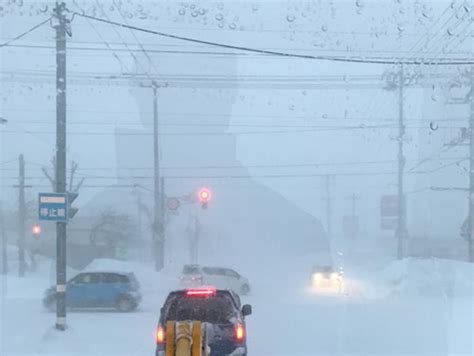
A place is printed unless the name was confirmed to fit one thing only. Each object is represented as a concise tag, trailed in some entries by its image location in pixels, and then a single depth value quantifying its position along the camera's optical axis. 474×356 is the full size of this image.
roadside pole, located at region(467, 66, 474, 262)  35.19
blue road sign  19.28
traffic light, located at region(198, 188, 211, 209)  27.77
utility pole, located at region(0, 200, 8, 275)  46.33
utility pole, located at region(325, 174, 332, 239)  44.07
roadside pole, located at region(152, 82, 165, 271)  39.41
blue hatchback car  28.08
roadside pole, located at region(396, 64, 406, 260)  38.17
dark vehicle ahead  12.23
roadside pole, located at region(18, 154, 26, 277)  42.19
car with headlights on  39.84
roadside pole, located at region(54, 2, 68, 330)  19.77
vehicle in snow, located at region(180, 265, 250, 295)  35.81
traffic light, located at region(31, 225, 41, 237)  38.50
